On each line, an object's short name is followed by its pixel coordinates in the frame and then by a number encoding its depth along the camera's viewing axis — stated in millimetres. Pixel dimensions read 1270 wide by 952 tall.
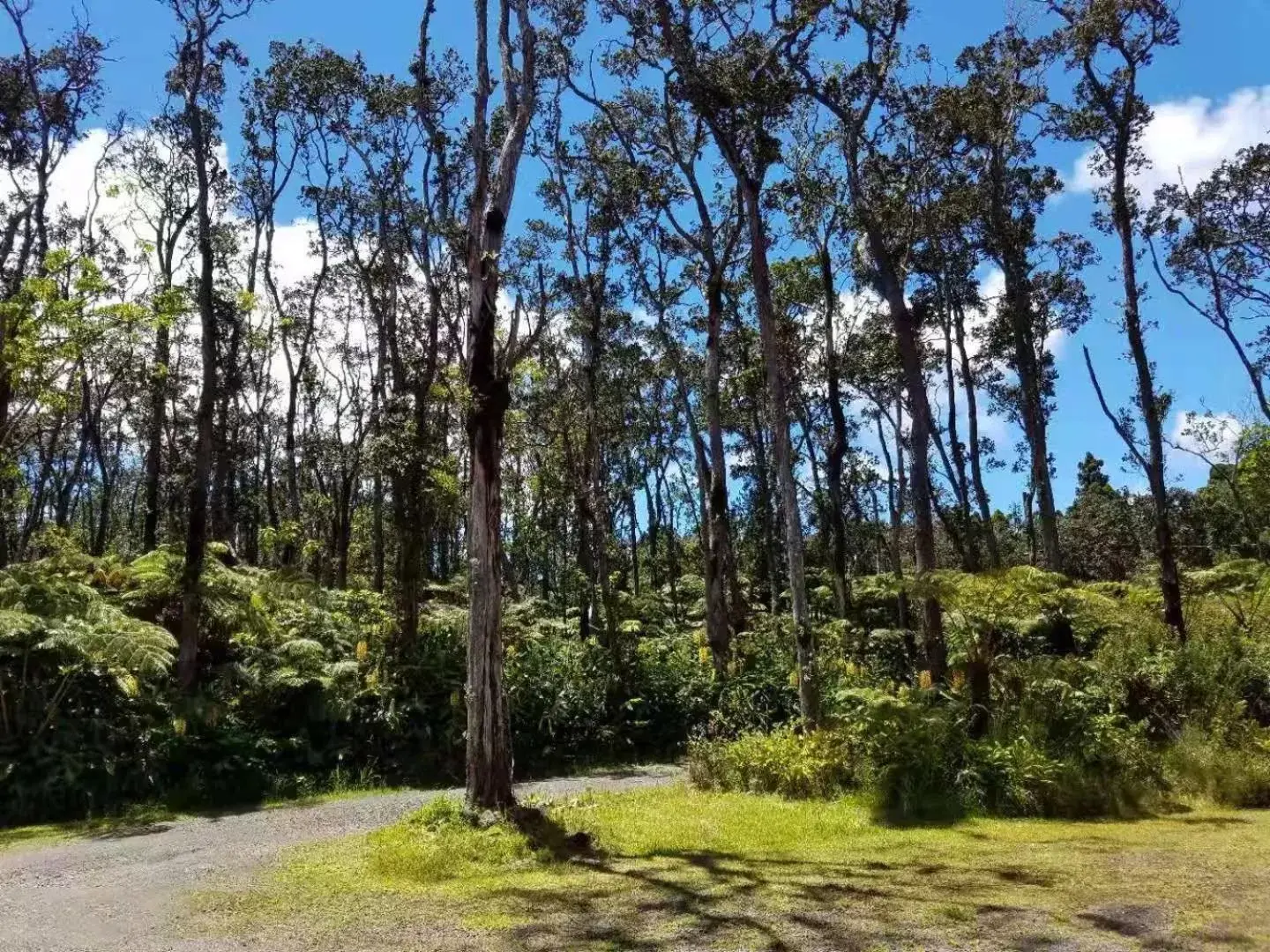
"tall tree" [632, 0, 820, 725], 11055
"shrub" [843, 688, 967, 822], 8703
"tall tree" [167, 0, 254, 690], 12281
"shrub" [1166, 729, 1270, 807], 8750
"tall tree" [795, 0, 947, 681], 14148
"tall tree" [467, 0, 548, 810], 7885
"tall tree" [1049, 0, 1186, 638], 15586
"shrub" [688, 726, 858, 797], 9555
